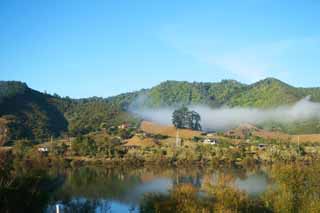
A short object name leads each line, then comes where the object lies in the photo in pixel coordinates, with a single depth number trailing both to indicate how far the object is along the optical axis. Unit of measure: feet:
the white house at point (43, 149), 326.61
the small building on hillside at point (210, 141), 415.54
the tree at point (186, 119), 551.59
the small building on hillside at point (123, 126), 529.77
